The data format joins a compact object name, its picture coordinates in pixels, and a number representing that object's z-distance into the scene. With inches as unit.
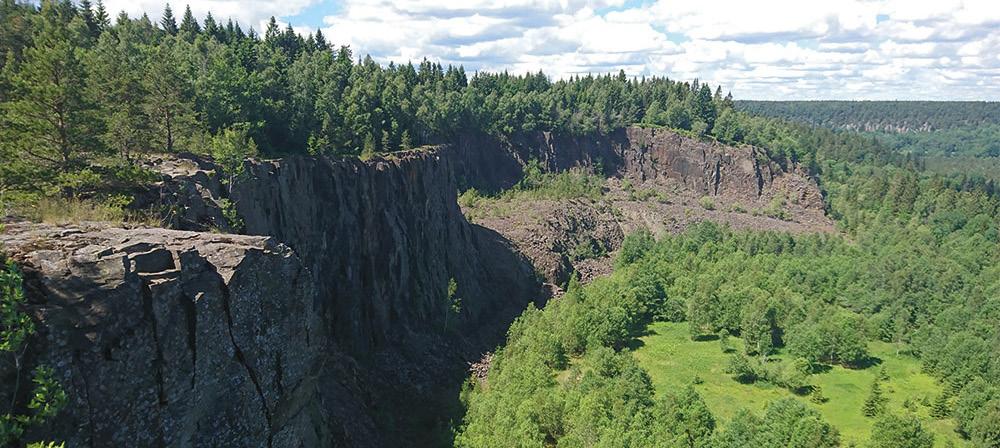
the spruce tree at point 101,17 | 3722.0
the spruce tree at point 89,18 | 3567.9
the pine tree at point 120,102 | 1445.6
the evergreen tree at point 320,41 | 5368.1
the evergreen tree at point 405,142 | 3164.4
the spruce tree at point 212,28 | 4441.4
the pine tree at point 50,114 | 1077.8
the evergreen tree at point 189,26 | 4185.3
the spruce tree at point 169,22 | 4505.2
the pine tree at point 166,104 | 1691.7
